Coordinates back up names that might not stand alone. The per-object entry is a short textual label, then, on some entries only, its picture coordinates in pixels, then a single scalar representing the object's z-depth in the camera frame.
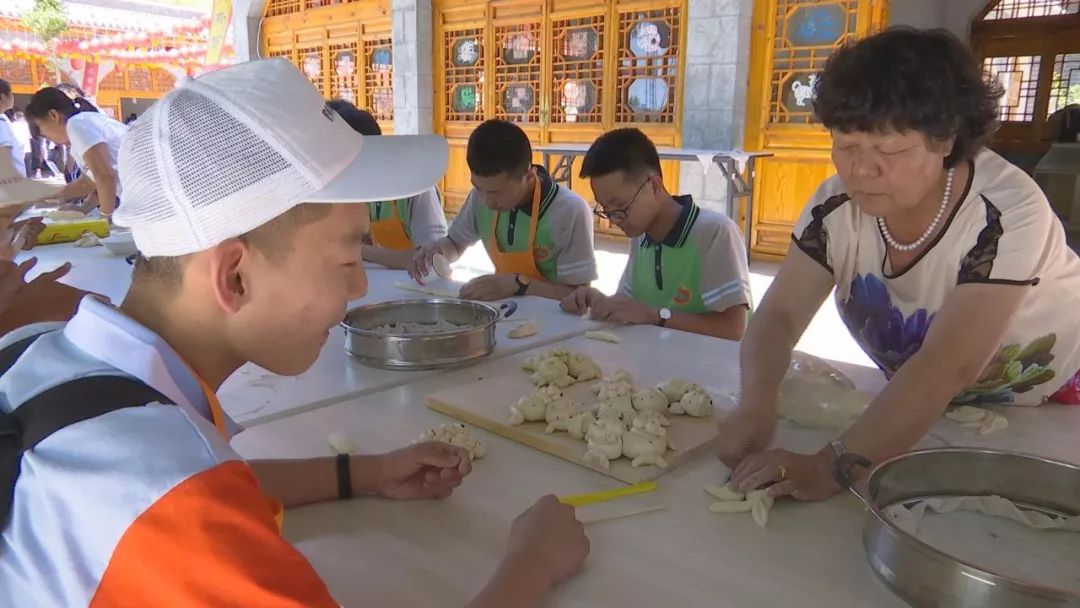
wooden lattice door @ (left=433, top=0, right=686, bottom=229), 7.06
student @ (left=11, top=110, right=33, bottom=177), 9.14
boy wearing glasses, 2.39
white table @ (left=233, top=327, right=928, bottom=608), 0.91
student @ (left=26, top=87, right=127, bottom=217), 4.43
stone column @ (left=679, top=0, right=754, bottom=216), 6.27
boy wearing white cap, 0.61
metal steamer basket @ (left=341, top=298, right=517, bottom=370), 1.78
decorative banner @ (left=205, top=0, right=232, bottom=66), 12.20
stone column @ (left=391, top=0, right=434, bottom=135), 8.61
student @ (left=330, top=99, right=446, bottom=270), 3.54
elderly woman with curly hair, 1.22
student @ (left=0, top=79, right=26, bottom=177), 5.15
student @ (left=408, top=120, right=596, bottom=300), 2.73
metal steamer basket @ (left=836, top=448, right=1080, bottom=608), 0.79
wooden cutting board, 1.26
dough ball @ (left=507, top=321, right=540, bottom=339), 2.07
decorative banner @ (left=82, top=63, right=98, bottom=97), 13.75
